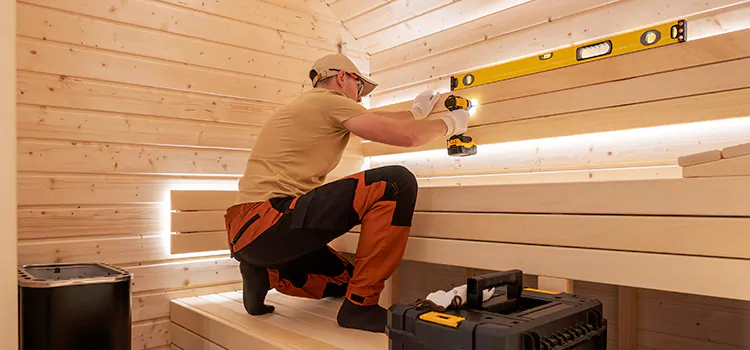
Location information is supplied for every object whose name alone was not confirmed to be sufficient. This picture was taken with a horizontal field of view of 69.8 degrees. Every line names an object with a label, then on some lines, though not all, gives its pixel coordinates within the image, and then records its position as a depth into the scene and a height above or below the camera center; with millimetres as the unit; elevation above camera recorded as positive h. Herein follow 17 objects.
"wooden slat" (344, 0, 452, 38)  3049 +946
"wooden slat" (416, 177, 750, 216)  1313 -66
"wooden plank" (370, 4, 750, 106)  1965 +535
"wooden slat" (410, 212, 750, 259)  1307 -164
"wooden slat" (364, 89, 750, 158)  1941 +233
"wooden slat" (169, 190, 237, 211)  2600 -128
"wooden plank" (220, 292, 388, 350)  1727 -552
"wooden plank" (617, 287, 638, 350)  2281 -615
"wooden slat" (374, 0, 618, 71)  2494 +760
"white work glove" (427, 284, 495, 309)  1332 -312
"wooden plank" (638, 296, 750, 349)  2012 -584
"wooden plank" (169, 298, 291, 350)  1847 -602
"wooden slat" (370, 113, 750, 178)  2074 +107
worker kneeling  1829 -101
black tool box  1158 -344
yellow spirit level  2098 +526
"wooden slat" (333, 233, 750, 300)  1310 -261
